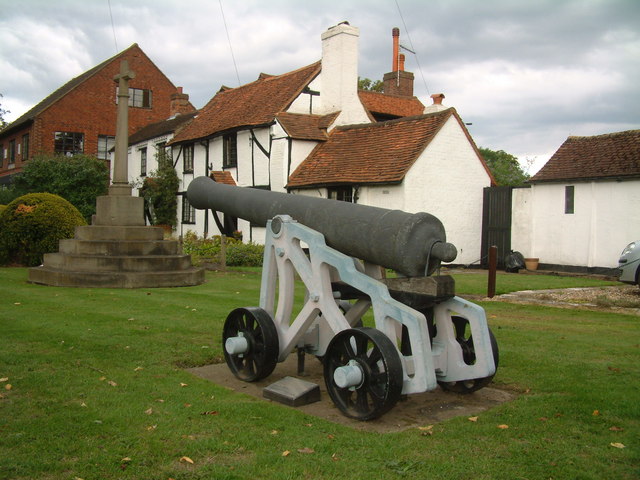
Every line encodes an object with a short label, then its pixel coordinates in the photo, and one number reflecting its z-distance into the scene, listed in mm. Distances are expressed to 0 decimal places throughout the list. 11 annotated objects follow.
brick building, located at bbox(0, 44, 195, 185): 36938
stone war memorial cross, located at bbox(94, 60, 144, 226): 14094
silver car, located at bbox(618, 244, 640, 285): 13538
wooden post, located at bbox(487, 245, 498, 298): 12750
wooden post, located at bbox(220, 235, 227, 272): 18000
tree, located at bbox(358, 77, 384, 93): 46500
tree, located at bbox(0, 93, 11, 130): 47566
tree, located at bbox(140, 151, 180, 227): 30656
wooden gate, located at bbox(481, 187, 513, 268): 21609
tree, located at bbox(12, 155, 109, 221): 29270
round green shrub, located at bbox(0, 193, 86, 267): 17328
